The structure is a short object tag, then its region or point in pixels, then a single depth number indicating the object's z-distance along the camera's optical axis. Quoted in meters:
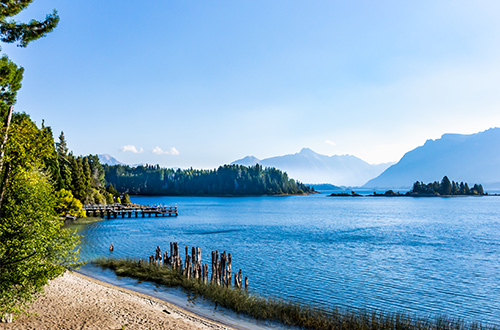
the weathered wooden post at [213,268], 24.19
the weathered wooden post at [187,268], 25.94
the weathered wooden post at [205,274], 24.34
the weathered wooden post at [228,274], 23.12
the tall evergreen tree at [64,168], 72.76
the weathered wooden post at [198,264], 25.27
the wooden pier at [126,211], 81.88
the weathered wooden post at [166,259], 30.20
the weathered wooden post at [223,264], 24.15
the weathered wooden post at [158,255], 29.42
